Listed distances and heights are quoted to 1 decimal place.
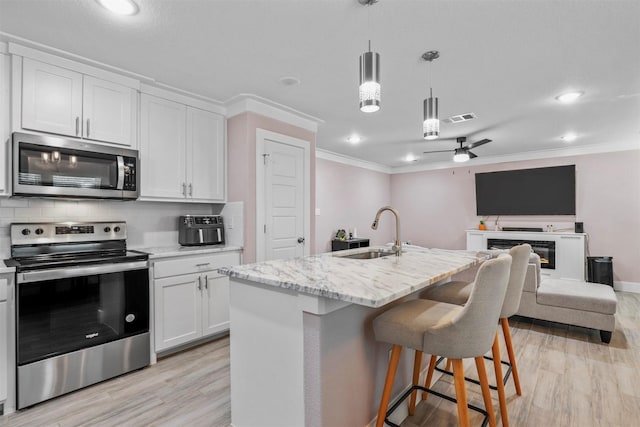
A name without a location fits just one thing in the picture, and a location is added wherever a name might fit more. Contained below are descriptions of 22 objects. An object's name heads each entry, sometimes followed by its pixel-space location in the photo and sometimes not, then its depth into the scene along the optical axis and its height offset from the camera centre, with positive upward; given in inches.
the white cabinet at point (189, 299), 106.3 -29.4
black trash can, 194.5 -33.7
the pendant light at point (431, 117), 87.5 +26.9
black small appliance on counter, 124.3 -5.9
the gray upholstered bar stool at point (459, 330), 53.5 -20.2
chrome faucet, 92.7 -6.2
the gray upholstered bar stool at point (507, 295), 72.6 -20.1
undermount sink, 100.3 -12.3
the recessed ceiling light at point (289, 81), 109.3 +46.2
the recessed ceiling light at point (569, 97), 122.0 +45.5
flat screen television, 221.5 +16.6
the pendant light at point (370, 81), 63.5 +26.3
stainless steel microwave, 86.7 +13.7
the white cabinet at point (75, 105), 89.0 +33.1
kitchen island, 53.8 -22.8
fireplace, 219.8 -24.4
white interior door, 132.2 +8.2
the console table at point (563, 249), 208.1 -23.0
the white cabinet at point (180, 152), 113.9 +23.9
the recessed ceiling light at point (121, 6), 69.9 +46.1
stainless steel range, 81.0 -25.6
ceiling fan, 173.6 +33.7
